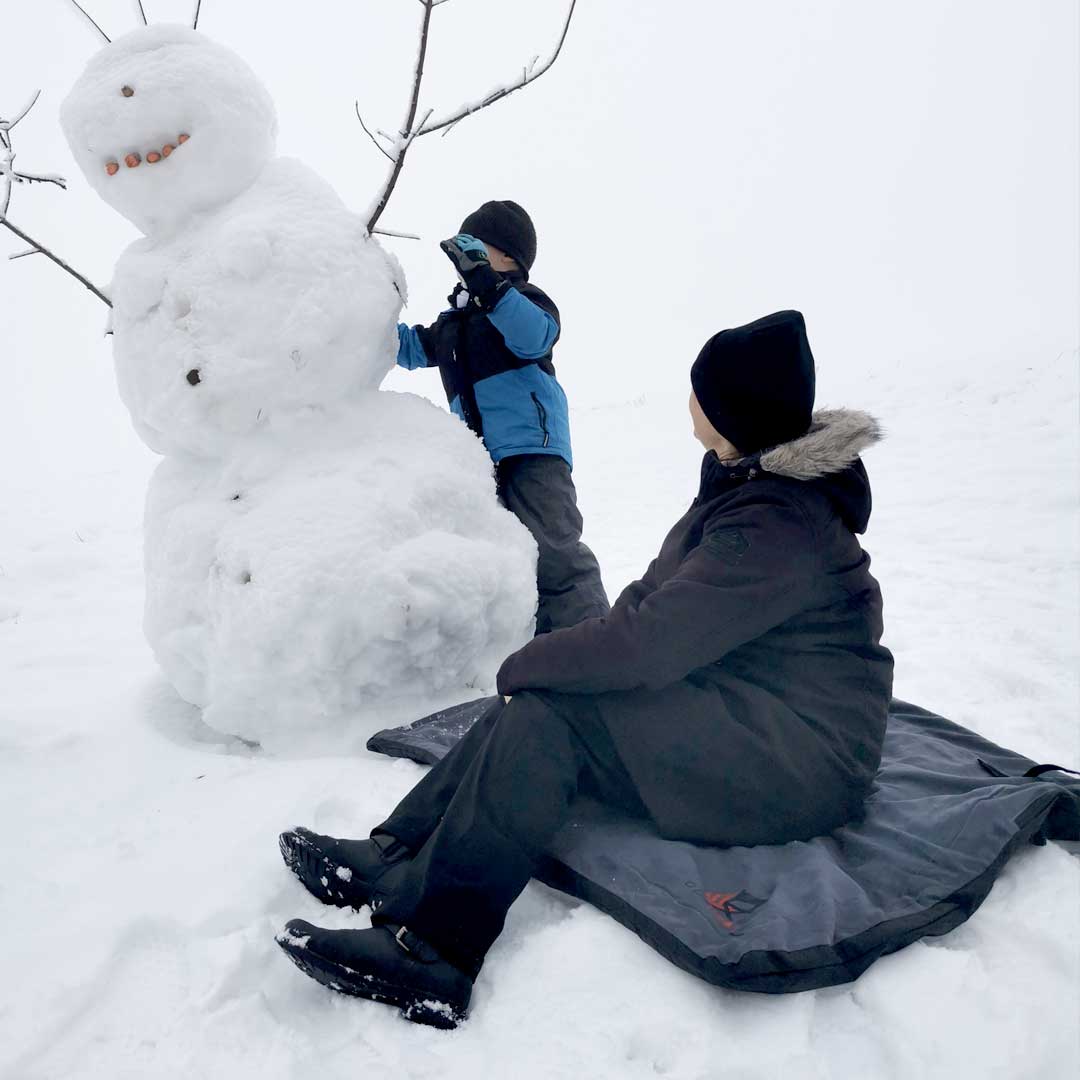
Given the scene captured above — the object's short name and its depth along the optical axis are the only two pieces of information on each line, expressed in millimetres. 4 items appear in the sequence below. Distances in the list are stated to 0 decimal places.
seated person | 1529
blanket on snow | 1420
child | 2914
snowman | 2191
